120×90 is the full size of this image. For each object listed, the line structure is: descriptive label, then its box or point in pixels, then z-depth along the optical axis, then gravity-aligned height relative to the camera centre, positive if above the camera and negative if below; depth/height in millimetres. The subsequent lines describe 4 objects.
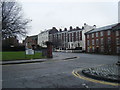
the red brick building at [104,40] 47062 +2373
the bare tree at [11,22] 21700 +4532
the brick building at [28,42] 92550 +3521
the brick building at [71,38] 73488 +5442
